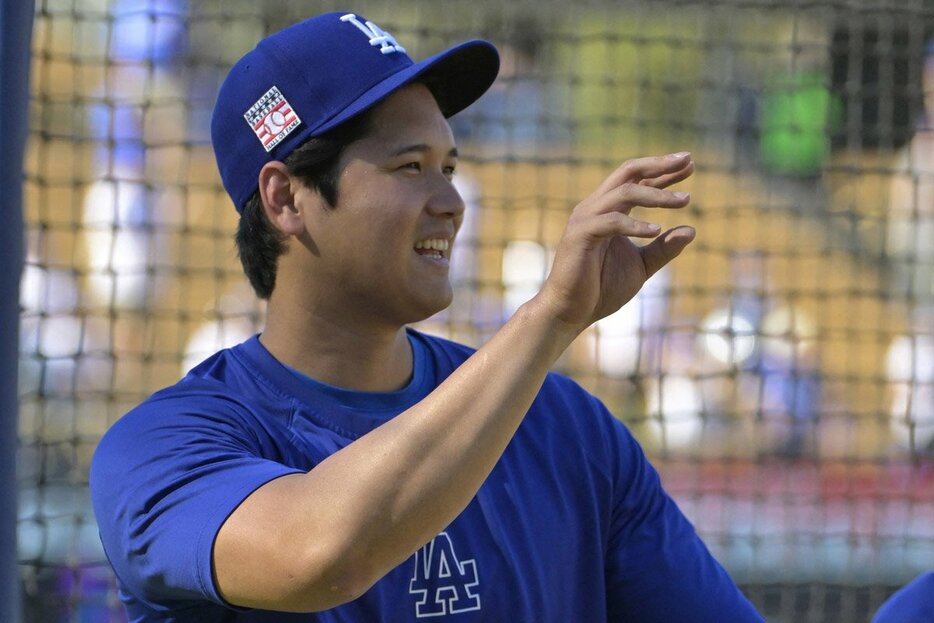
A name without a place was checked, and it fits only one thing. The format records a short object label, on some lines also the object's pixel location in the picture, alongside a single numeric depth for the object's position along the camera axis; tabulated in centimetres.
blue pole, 1045
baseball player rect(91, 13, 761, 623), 1033
